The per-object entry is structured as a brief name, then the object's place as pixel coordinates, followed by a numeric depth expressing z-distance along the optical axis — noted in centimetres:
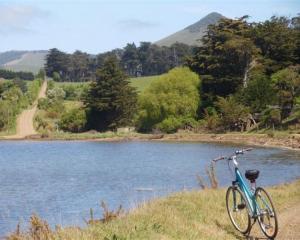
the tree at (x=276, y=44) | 7281
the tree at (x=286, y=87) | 6372
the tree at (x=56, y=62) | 16625
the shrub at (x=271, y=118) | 6500
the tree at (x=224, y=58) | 7356
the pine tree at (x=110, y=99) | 8069
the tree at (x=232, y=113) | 6769
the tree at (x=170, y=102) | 7644
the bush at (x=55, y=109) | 9642
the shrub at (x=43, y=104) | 10306
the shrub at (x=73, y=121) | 8394
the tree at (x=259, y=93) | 6788
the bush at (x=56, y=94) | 11112
